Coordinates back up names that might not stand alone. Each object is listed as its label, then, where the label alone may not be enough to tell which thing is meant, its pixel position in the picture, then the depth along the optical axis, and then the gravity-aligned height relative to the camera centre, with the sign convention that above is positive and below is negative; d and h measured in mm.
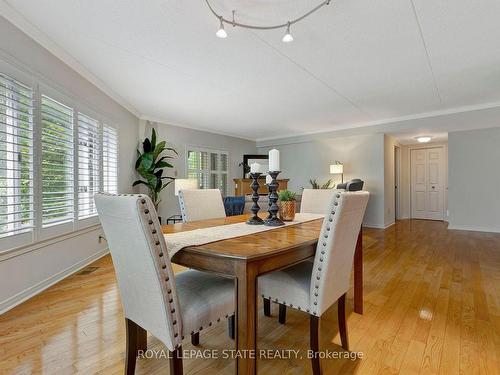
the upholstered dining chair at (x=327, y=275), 1258 -482
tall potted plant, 4645 +420
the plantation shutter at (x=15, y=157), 2025 +265
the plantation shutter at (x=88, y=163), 3146 +329
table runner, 1242 -252
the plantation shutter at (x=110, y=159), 3762 +447
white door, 6855 +136
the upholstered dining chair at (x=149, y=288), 989 -420
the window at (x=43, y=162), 2082 +269
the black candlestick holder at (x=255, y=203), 1727 -99
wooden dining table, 1039 -318
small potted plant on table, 1937 -130
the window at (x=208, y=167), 6123 +522
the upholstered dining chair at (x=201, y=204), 2164 -136
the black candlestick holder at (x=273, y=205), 1727 -111
